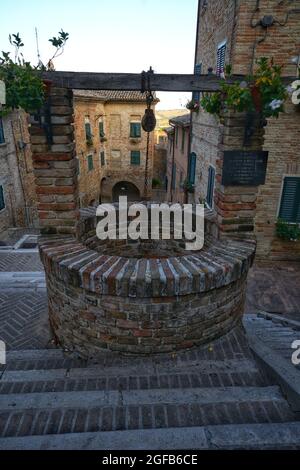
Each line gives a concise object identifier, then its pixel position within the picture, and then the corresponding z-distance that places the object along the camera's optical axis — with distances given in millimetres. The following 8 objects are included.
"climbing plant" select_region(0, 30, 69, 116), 3188
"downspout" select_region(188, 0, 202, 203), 11896
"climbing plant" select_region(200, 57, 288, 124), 3312
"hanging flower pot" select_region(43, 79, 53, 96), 3400
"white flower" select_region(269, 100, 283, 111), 3379
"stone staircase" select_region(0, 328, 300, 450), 2395
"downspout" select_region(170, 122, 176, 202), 18744
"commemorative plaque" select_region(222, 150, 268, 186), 3752
